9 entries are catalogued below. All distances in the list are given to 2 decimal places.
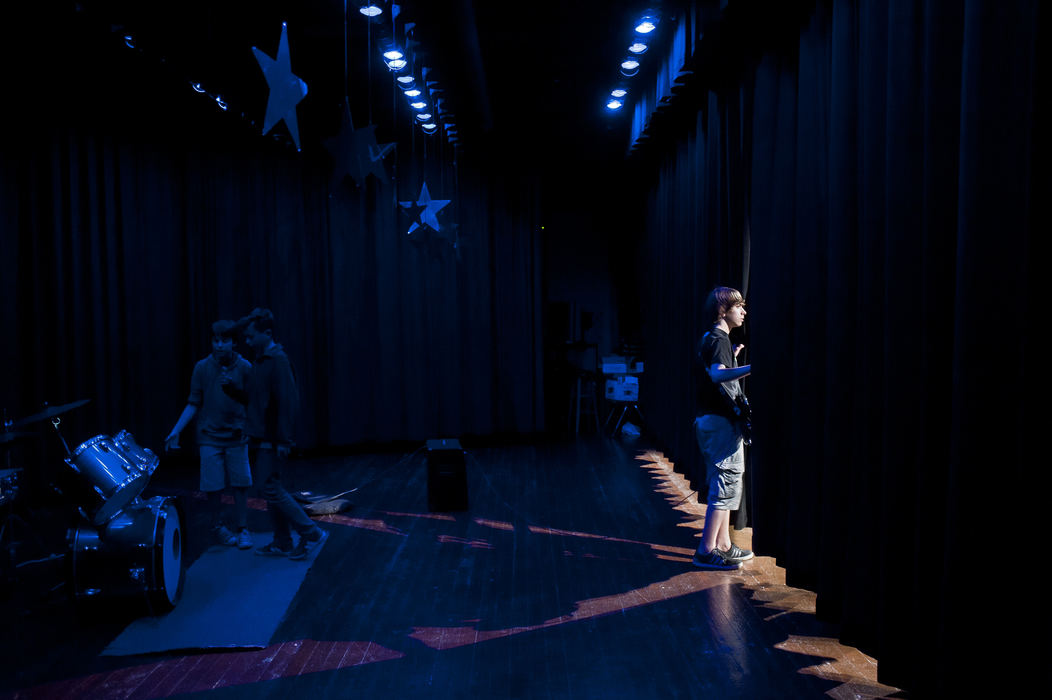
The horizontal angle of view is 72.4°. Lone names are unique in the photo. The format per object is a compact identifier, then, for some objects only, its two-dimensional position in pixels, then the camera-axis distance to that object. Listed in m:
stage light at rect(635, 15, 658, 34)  5.00
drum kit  3.46
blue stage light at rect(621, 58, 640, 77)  6.04
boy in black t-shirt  4.21
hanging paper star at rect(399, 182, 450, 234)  6.30
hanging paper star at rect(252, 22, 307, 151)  3.25
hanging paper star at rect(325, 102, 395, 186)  4.62
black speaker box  5.95
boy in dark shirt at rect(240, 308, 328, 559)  4.43
